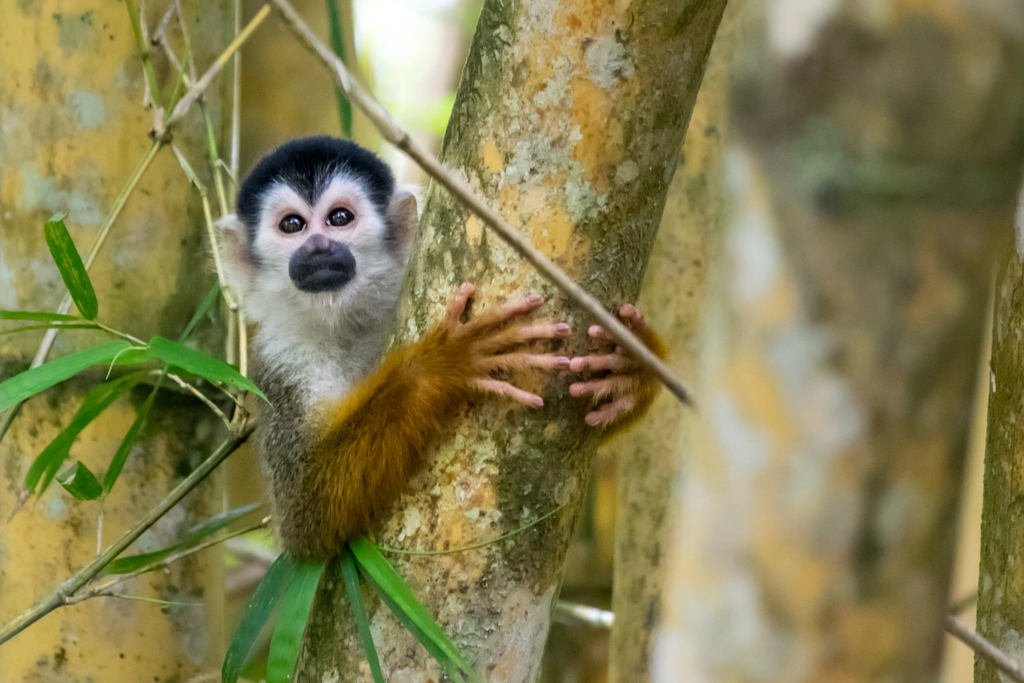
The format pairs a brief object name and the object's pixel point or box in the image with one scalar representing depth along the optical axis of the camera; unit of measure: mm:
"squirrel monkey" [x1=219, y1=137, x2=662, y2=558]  3936
